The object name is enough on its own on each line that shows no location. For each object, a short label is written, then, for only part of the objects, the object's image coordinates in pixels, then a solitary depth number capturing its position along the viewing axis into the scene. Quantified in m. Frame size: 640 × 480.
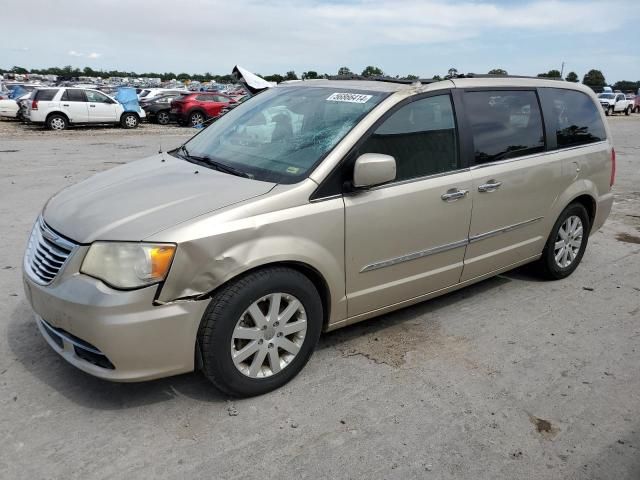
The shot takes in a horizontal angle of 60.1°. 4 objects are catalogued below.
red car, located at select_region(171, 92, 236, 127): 22.55
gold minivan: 2.71
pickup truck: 37.72
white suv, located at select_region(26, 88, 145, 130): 19.30
